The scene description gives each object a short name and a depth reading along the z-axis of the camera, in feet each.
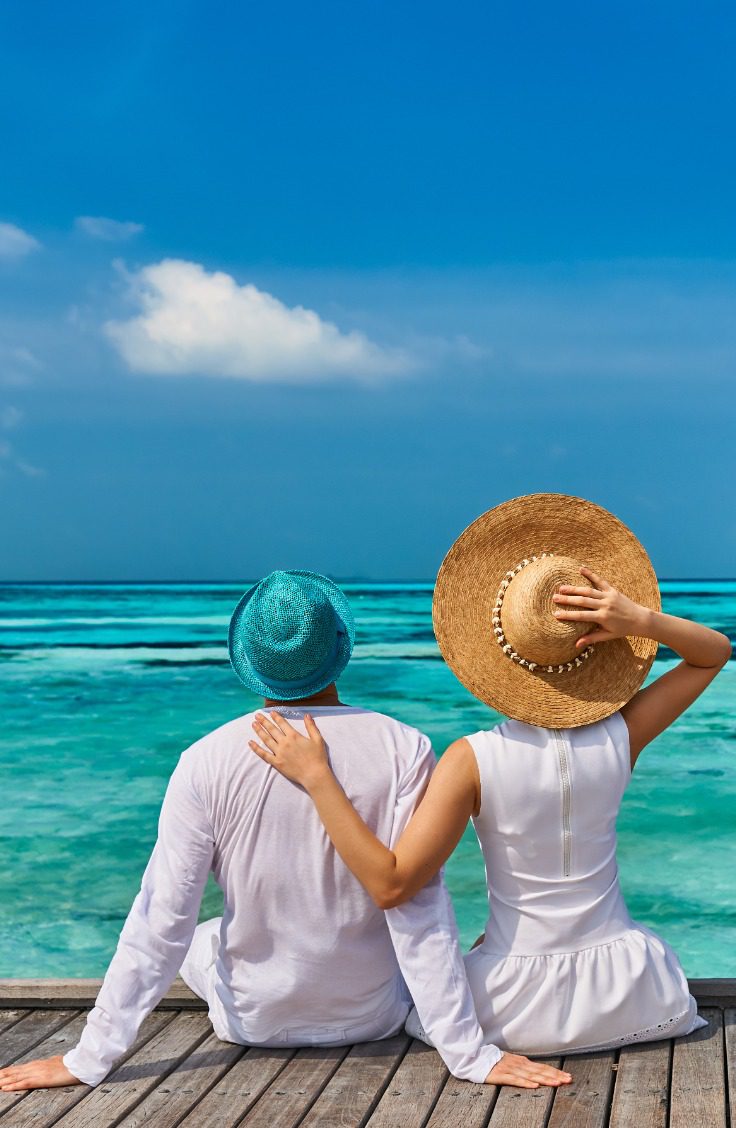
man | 7.52
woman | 7.41
